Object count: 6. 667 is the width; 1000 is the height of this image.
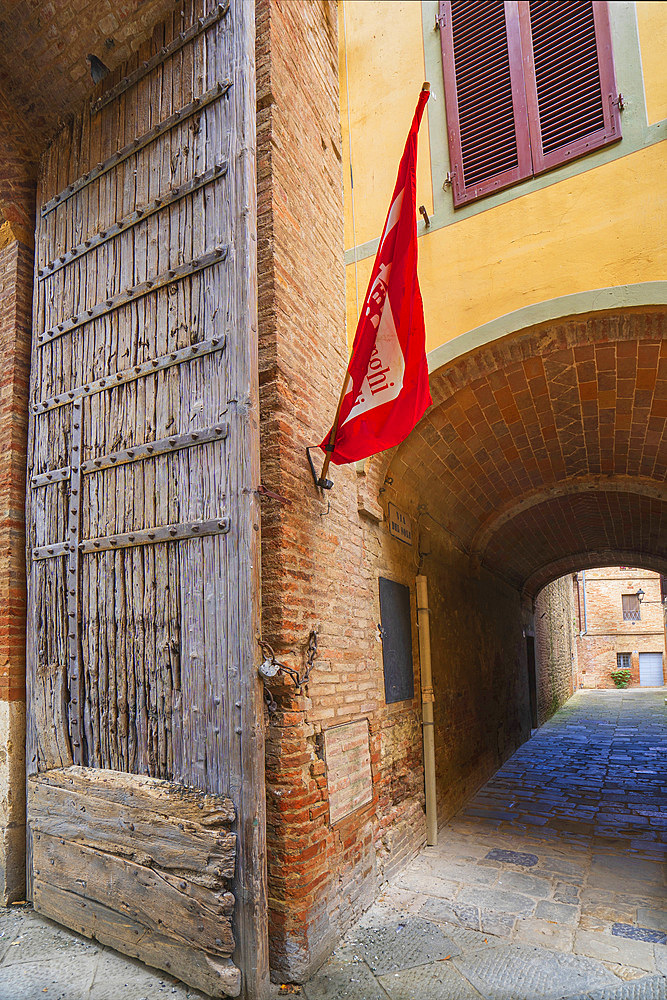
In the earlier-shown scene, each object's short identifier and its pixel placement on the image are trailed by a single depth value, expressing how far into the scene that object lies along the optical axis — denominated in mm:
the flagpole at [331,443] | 3926
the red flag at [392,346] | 3660
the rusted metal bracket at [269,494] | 3629
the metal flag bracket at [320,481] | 4109
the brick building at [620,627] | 26109
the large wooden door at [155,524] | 3416
